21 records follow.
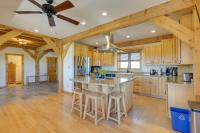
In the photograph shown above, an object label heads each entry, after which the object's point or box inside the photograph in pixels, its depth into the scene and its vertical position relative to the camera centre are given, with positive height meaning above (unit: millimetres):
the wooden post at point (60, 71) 4346 -224
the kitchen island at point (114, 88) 2123 -598
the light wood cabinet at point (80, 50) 4210 +819
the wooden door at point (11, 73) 6476 -463
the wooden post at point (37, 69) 6495 -217
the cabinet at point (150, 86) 3406 -822
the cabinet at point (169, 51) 3173 +549
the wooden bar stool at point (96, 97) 2031 -750
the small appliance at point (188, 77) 2069 -259
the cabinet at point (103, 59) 5031 +430
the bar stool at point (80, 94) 2294 -732
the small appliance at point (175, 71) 3331 -191
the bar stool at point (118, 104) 1982 -930
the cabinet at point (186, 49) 1933 +385
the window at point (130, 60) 4464 +309
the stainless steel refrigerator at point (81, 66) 4116 +18
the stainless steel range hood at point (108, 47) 3119 +685
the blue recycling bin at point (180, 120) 1690 -1053
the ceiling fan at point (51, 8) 1645 +1142
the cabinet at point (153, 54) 3573 +494
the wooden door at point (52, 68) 7090 -125
